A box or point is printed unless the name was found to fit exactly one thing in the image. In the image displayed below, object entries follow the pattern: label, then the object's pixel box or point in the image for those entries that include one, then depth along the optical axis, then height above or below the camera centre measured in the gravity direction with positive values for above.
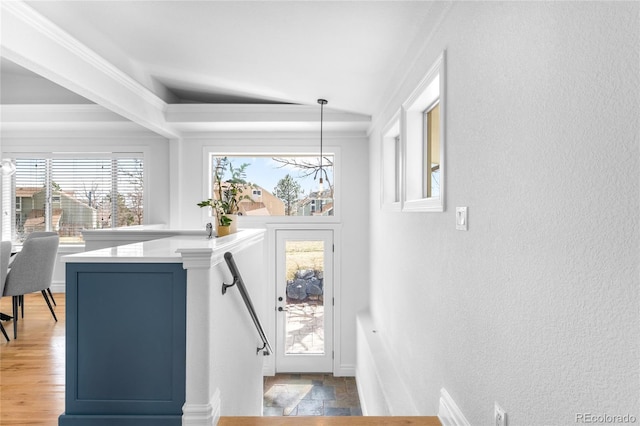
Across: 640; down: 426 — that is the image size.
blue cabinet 1.75 -0.53
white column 1.73 -0.50
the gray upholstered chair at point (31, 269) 4.07 -0.58
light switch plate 1.59 -0.02
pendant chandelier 3.95 +1.09
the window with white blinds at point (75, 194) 5.27 +0.24
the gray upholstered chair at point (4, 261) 3.88 -0.47
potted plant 4.97 +0.49
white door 4.91 -1.06
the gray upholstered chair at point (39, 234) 4.81 -0.26
